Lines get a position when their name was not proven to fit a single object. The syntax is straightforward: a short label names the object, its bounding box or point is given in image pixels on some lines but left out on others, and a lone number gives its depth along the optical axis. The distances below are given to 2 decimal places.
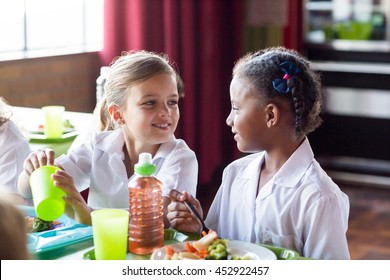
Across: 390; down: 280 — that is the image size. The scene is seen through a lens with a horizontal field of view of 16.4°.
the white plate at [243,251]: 2.63
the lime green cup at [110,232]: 2.62
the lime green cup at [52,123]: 3.74
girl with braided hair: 2.82
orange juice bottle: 2.70
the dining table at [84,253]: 2.67
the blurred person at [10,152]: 3.30
